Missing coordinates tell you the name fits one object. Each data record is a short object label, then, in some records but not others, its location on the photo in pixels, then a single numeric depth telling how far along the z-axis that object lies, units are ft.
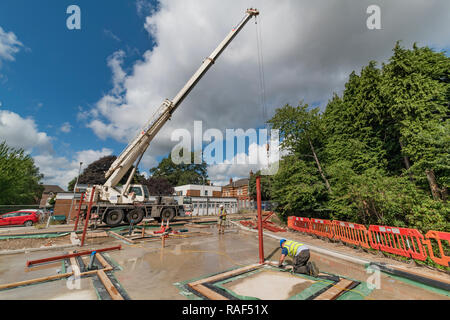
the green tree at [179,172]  173.98
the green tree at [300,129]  45.24
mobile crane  42.19
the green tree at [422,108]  27.76
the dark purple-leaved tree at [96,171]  106.01
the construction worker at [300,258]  15.21
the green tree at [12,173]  62.87
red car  45.42
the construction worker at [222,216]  39.75
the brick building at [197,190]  138.51
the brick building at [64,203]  65.10
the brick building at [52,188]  188.24
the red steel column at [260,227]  18.80
